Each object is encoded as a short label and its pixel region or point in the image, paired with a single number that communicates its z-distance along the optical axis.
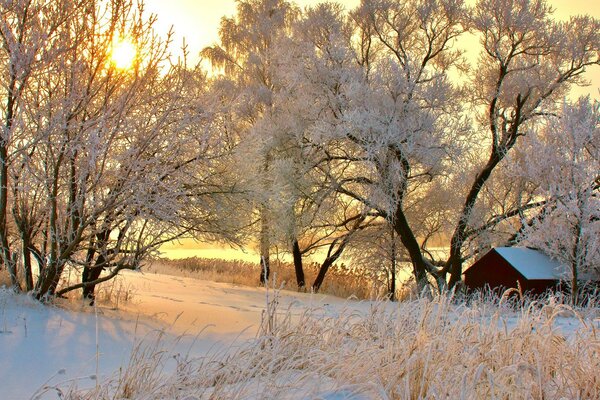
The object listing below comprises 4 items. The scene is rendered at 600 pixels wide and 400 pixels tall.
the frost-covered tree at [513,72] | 17.06
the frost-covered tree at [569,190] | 12.58
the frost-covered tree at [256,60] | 17.44
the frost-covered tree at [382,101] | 14.76
